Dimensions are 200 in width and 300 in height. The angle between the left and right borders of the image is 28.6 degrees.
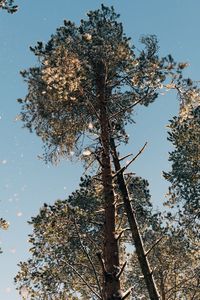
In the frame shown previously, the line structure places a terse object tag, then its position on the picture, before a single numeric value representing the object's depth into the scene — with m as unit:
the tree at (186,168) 19.67
